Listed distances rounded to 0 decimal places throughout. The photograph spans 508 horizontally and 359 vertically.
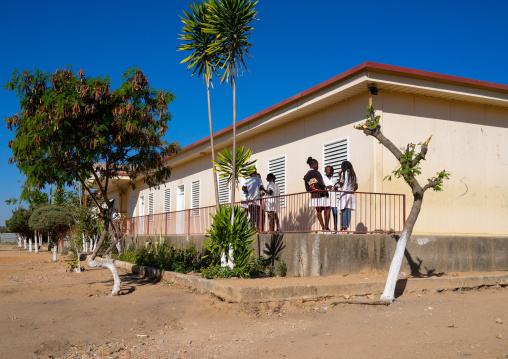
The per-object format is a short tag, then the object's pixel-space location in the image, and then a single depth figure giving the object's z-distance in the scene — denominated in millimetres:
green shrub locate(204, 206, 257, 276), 9969
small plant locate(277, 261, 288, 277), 9844
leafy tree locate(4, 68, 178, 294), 9742
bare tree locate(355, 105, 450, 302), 7773
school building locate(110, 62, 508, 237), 10453
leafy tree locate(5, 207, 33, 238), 40688
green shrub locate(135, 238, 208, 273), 12477
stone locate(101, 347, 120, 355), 6218
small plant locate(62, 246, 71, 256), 28075
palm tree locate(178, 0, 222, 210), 10672
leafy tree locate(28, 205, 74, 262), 21203
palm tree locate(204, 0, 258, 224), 9875
